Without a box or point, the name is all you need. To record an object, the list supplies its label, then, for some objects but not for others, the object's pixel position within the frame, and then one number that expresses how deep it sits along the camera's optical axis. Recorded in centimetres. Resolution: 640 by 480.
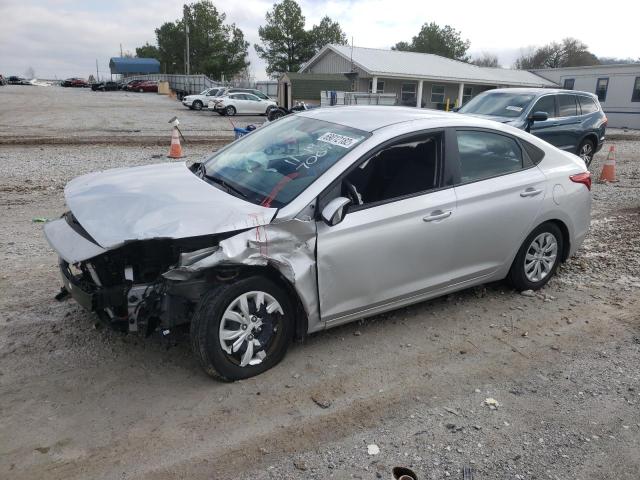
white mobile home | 2961
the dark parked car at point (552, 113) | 1062
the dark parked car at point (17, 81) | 8812
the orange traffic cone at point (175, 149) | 1241
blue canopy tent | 8500
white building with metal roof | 3234
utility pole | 7175
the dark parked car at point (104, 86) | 6625
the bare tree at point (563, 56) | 7075
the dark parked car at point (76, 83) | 8431
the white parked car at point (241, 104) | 2994
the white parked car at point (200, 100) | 3391
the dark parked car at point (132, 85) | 6494
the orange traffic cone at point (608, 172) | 1085
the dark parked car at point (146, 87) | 6462
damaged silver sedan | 321
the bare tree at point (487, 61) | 8841
